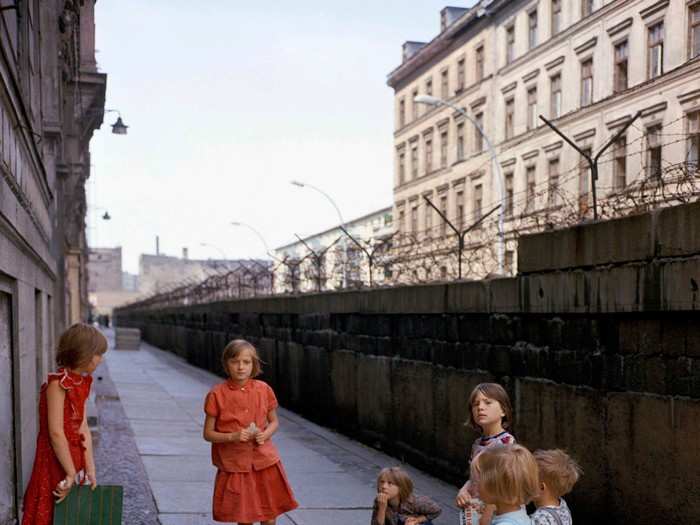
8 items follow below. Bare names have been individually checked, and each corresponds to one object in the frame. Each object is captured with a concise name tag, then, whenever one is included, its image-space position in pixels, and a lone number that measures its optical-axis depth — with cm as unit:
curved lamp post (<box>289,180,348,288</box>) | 1397
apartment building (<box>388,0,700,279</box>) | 3180
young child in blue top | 388
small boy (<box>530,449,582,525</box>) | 427
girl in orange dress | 605
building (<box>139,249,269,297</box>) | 13951
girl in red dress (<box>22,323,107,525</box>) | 486
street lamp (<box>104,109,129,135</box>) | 2462
